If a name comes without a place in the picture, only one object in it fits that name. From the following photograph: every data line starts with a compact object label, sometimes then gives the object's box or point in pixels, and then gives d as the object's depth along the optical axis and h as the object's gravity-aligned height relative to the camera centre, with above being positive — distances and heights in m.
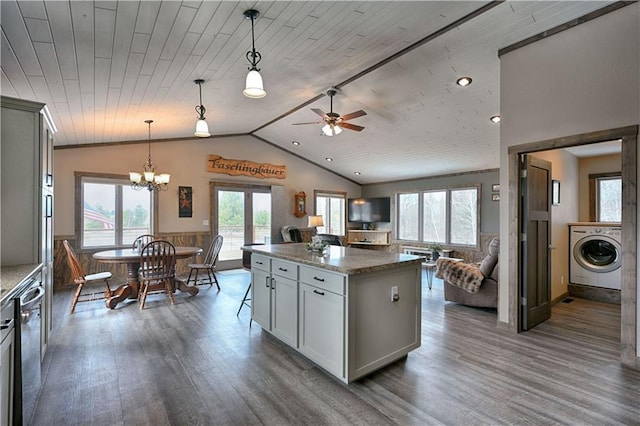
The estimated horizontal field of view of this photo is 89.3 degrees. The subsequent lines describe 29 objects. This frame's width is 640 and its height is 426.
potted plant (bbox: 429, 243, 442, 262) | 6.95 -0.90
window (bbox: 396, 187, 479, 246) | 7.85 -0.12
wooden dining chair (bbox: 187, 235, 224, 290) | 5.56 -0.85
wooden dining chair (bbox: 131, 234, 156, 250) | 5.13 -0.53
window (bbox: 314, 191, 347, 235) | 9.56 +0.05
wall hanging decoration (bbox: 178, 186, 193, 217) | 6.98 +0.23
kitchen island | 2.44 -0.79
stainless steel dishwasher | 1.84 -0.88
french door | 7.54 -0.15
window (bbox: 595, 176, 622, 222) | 5.54 +0.22
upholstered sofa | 4.33 -0.95
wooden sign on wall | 7.42 +1.07
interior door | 3.57 -0.35
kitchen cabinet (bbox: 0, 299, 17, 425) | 1.63 -0.79
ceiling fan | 4.46 +1.28
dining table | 4.42 -0.90
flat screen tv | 9.50 +0.05
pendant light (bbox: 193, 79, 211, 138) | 3.46 +0.89
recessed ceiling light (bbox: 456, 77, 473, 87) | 4.20 +1.71
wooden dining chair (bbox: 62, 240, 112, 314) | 4.33 -0.91
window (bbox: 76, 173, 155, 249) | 5.98 +0.02
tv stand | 9.52 -0.77
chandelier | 5.11 +0.55
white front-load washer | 4.62 -0.65
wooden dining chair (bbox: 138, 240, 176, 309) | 4.52 -0.83
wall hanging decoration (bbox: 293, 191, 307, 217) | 8.85 +0.20
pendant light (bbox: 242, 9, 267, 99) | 2.38 +0.95
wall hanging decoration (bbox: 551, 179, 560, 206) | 4.74 +0.29
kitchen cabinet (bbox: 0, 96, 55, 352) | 2.46 +0.25
